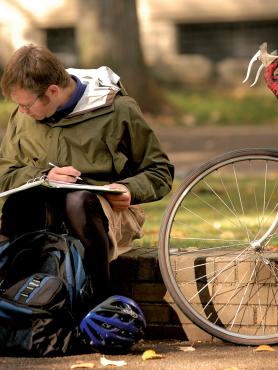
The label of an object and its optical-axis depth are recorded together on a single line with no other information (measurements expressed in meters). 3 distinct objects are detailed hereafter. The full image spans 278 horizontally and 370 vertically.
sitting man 10.16
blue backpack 9.74
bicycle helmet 9.71
